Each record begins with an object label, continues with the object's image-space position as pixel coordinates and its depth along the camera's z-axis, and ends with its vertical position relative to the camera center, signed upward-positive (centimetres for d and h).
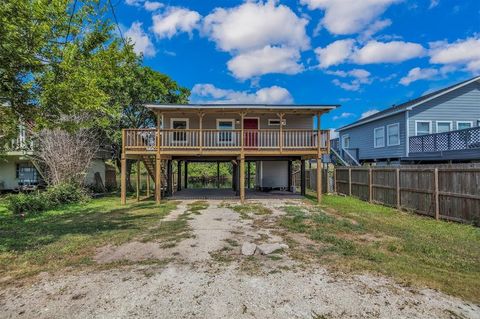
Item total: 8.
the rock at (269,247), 594 -175
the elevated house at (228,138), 1419 +132
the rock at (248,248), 585 -174
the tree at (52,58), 603 +251
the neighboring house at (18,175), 1972 -66
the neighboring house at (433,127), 1463 +212
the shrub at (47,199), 1148 -148
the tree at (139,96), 1956 +473
